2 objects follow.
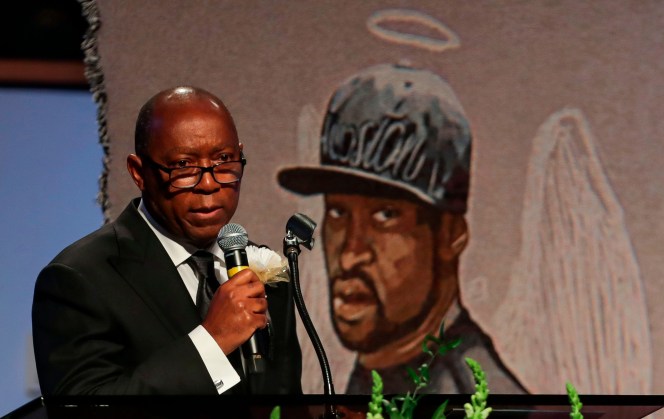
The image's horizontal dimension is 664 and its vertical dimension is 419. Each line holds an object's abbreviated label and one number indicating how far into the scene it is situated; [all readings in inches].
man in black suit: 522.4
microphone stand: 517.5
